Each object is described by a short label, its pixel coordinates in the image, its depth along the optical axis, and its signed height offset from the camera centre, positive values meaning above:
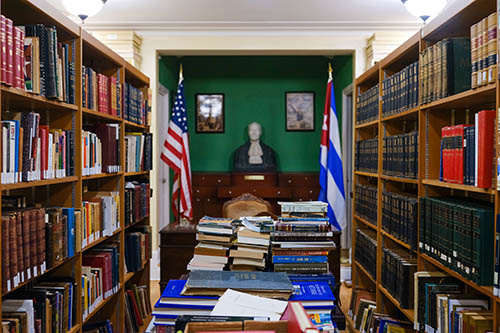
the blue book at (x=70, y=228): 2.29 -0.32
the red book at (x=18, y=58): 1.80 +0.41
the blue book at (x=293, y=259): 2.28 -0.47
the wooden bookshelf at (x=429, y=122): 1.91 +0.24
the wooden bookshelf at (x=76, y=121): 2.05 +0.23
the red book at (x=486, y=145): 1.73 +0.06
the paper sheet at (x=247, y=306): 1.45 -0.47
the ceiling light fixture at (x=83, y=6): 3.27 +1.11
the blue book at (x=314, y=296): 1.62 -0.48
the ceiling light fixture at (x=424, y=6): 3.18 +1.07
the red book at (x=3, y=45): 1.70 +0.43
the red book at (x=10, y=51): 1.74 +0.42
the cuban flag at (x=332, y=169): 4.63 -0.07
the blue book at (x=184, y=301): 1.58 -0.47
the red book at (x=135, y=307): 3.62 -1.14
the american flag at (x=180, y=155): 4.67 +0.07
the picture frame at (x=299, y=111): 6.89 +0.76
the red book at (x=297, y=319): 1.07 -0.38
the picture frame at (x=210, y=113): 6.89 +0.73
